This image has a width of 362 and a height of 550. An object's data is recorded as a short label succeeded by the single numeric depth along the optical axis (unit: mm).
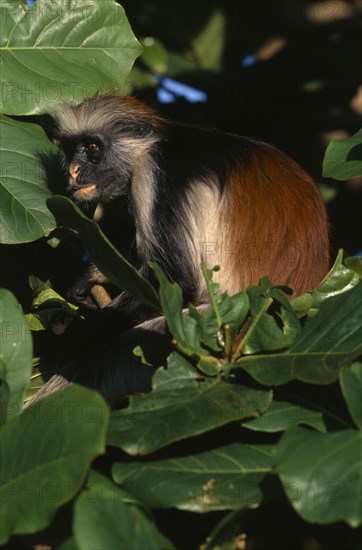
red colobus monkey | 7582
